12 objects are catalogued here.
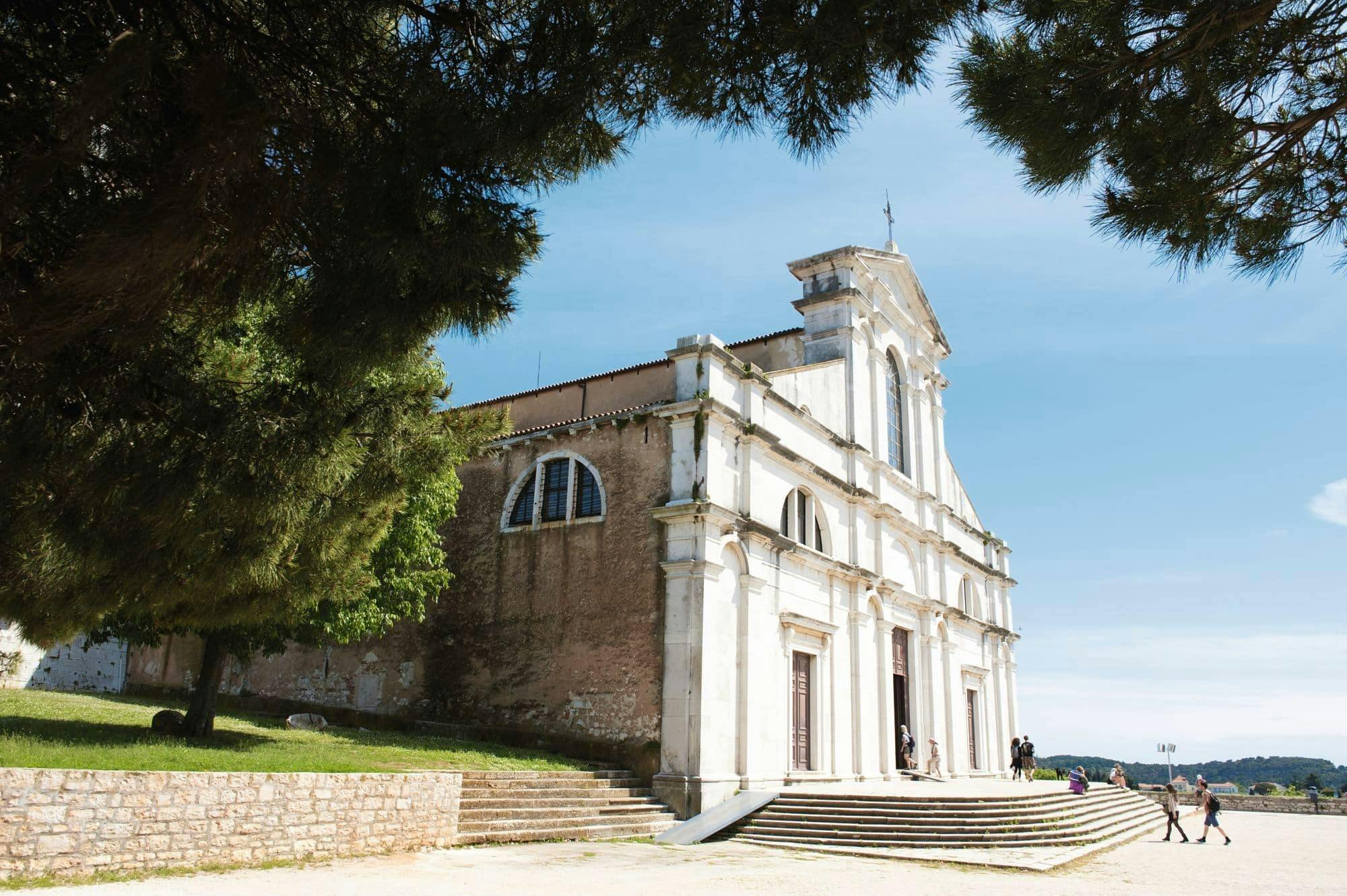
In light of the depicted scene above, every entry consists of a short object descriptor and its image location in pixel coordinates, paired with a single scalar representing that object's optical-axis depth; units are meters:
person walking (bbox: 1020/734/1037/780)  27.91
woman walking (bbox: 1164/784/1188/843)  19.97
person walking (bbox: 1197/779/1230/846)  19.45
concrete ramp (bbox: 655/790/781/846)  14.85
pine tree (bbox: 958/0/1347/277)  6.21
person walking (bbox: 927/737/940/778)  23.95
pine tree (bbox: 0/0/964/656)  5.77
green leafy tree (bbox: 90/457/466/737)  14.94
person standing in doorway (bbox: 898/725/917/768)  23.70
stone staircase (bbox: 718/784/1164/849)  15.24
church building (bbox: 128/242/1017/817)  17.50
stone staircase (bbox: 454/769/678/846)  13.42
